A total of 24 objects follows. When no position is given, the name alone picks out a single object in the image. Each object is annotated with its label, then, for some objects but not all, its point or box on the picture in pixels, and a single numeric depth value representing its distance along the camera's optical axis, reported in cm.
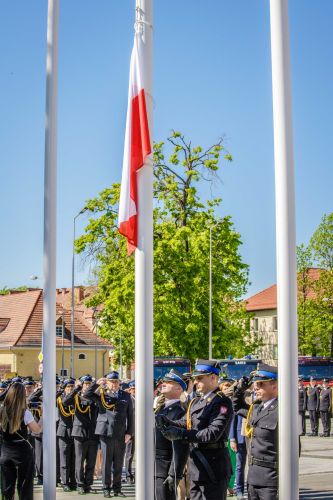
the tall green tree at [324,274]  6019
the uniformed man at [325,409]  3216
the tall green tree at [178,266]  4106
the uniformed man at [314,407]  3244
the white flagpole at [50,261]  978
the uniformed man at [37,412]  1648
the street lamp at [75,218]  4517
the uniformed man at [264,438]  890
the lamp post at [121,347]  4554
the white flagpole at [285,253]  726
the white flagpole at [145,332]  773
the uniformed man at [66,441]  1655
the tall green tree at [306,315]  6147
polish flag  807
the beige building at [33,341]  7000
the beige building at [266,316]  9038
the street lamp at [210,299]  3983
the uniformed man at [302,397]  2835
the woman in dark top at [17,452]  990
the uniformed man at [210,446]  860
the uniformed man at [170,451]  982
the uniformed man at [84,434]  1596
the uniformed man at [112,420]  1567
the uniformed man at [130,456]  1730
